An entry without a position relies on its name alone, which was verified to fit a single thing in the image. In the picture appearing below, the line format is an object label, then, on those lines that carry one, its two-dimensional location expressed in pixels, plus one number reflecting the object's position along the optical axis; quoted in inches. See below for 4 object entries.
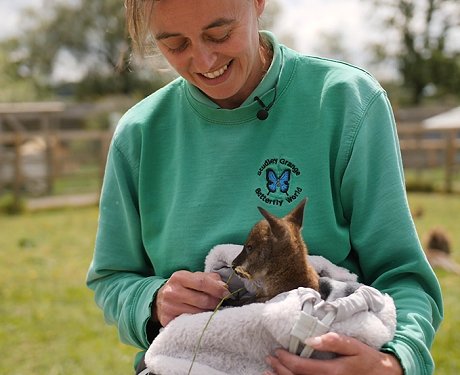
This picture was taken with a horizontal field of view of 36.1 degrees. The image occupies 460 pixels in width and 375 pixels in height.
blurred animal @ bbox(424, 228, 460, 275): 303.8
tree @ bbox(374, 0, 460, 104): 1336.1
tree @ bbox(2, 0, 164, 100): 1588.3
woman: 66.9
